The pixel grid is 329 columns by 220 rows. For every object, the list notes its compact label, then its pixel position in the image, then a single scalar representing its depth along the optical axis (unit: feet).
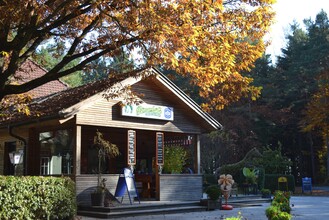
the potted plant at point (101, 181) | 48.21
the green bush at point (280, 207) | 23.75
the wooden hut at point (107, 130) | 50.19
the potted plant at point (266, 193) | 69.73
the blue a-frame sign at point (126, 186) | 50.55
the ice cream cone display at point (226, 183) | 54.65
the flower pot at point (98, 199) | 48.08
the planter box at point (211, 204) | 53.72
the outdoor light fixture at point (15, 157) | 52.49
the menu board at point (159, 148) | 57.62
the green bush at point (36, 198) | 34.86
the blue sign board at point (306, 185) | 100.89
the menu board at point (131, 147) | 54.29
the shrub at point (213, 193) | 53.57
